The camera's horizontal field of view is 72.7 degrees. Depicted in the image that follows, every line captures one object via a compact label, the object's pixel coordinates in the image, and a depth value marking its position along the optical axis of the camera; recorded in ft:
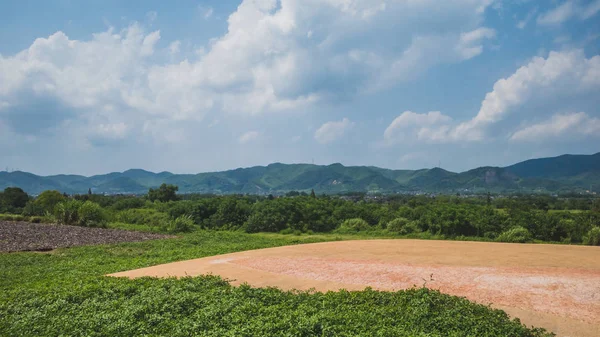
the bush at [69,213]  128.57
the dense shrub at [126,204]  193.26
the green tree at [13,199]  204.33
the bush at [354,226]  122.95
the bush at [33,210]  174.20
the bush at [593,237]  88.07
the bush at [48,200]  171.73
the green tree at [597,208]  110.61
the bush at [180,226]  120.78
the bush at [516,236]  92.43
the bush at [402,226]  110.52
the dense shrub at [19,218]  146.20
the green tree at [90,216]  127.13
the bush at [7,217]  148.32
